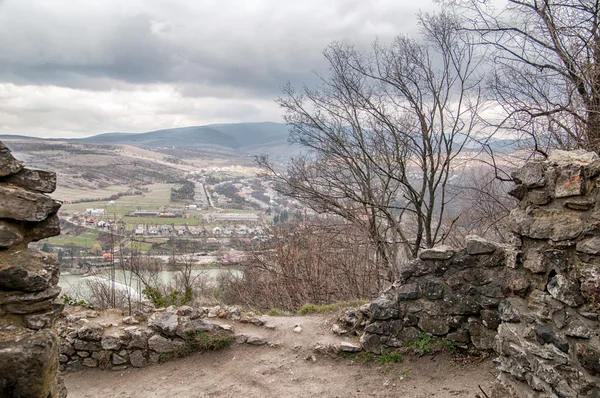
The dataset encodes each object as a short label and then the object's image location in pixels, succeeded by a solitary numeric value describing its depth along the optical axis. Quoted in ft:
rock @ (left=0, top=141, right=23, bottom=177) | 10.15
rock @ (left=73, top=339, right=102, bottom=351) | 20.94
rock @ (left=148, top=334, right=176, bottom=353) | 21.07
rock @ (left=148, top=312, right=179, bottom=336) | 21.35
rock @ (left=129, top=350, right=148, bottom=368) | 20.85
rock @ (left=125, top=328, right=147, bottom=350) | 20.98
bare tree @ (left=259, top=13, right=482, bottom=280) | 33.22
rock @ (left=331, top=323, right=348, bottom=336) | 21.59
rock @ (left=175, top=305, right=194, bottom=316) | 22.30
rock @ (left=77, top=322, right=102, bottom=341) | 20.88
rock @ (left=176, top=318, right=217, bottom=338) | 21.45
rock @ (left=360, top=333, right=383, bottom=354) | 19.72
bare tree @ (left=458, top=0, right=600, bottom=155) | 23.27
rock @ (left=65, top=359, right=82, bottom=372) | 20.77
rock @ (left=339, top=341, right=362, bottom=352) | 19.98
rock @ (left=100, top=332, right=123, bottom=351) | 20.92
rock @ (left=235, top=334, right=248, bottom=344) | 21.70
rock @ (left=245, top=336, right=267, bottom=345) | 21.61
